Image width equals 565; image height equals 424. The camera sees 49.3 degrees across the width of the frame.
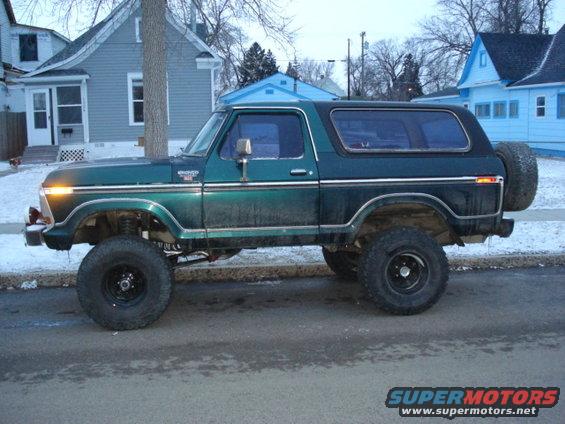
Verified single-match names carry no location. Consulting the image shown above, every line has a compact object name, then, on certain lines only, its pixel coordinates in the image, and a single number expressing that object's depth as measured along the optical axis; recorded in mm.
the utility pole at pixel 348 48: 65238
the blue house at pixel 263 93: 35875
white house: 29417
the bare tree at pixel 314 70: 98688
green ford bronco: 5672
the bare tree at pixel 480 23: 44969
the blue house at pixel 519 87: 26094
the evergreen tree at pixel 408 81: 66231
